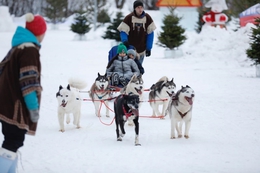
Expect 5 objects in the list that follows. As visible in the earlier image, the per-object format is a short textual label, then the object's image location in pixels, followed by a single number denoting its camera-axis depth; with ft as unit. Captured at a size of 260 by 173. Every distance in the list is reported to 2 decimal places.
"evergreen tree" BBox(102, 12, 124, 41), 163.21
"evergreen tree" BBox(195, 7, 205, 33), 186.03
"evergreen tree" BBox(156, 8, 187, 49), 116.57
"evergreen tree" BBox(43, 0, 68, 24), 272.33
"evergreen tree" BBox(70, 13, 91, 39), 178.81
